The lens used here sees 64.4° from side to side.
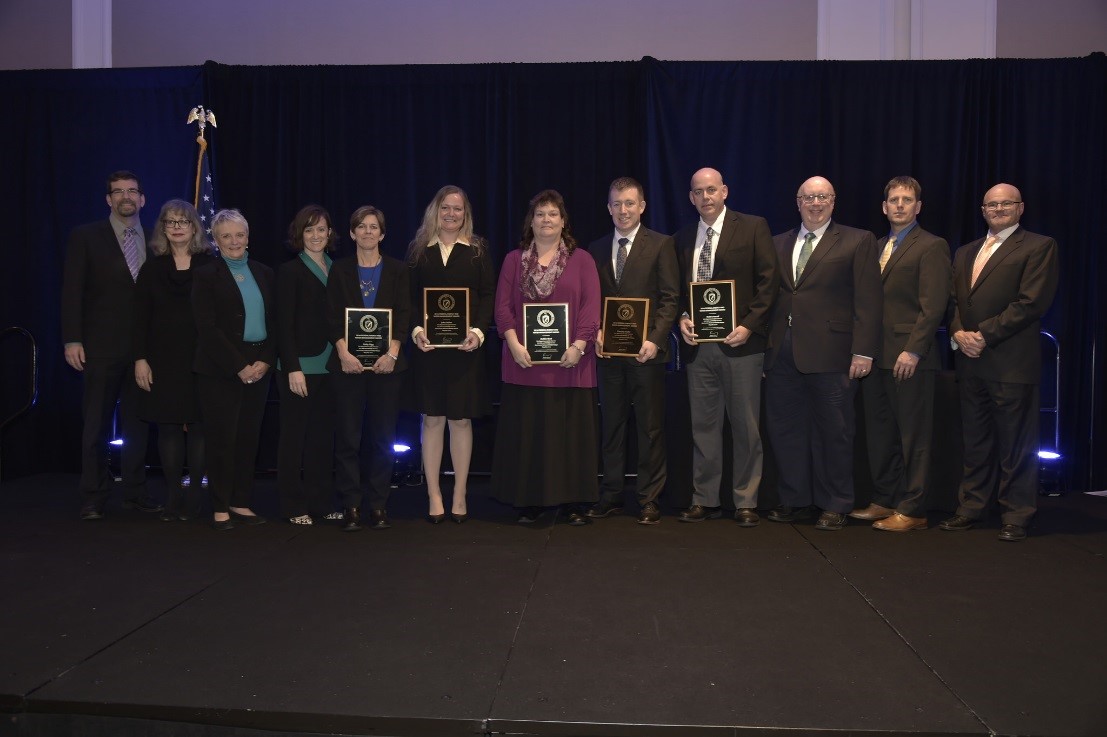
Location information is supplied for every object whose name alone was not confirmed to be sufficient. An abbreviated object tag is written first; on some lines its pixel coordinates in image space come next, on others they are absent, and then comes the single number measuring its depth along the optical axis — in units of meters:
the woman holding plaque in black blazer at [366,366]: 4.32
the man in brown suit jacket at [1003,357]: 4.25
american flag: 6.11
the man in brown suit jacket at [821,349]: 4.36
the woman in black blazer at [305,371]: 4.39
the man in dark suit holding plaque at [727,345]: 4.43
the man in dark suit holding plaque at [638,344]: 4.45
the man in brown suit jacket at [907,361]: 4.37
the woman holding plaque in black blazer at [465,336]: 4.38
